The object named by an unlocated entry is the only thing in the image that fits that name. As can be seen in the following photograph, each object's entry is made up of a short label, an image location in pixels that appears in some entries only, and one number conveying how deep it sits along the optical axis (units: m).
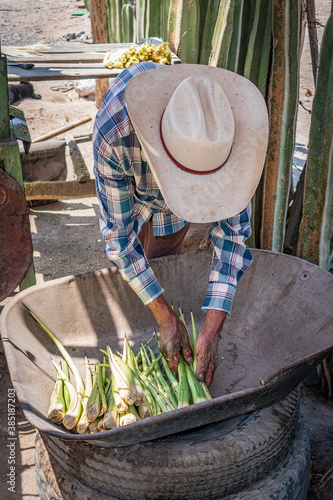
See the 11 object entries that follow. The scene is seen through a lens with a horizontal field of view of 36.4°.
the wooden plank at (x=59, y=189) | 4.51
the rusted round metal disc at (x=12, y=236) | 3.04
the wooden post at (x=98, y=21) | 6.20
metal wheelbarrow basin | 2.20
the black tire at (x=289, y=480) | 1.99
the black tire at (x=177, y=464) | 1.91
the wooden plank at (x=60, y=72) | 3.53
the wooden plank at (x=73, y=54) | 4.11
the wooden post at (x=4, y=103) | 2.92
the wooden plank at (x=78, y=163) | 4.57
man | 1.89
